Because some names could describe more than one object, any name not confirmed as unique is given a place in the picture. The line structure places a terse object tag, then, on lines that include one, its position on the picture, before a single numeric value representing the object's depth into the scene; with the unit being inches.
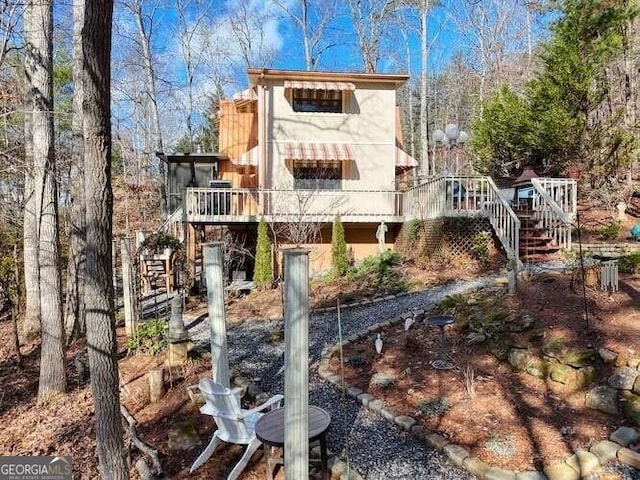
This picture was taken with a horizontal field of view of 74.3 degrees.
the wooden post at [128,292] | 304.1
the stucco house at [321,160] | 524.1
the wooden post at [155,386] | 218.7
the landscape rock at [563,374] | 182.4
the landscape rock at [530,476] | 134.6
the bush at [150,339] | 278.1
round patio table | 138.3
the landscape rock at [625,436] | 144.8
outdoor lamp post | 439.0
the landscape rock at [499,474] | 135.9
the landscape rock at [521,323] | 223.1
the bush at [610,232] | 424.5
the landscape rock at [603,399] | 163.6
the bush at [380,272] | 418.0
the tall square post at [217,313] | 199.9
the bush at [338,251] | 475.5
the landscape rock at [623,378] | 167.6
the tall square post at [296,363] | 119.1
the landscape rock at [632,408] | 154.7
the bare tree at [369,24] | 865.5
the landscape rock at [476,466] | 139.9
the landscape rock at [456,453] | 146.9
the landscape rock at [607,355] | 182.3
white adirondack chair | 159.3
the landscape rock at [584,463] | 136.6
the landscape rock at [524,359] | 199.9
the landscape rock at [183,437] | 177.3
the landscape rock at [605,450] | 140.4
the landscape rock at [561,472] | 135.0
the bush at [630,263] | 279.6
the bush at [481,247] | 408.8
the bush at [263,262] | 461.7
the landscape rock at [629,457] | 136.3
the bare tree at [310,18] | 889.5
